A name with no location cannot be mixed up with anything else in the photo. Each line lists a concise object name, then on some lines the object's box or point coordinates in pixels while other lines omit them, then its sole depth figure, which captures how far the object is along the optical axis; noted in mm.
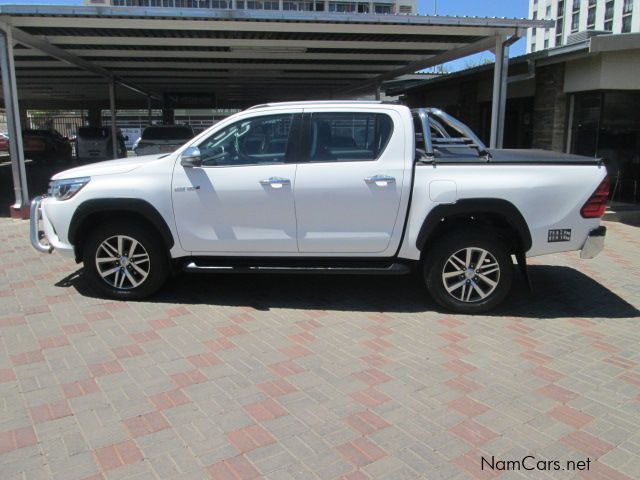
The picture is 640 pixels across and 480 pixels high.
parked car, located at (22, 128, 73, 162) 26781
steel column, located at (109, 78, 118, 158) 17788
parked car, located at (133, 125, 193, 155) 15853
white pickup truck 4965
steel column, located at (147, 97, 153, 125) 25262
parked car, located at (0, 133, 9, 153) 34425
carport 9430
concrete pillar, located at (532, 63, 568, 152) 11352
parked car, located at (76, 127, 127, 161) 26109
